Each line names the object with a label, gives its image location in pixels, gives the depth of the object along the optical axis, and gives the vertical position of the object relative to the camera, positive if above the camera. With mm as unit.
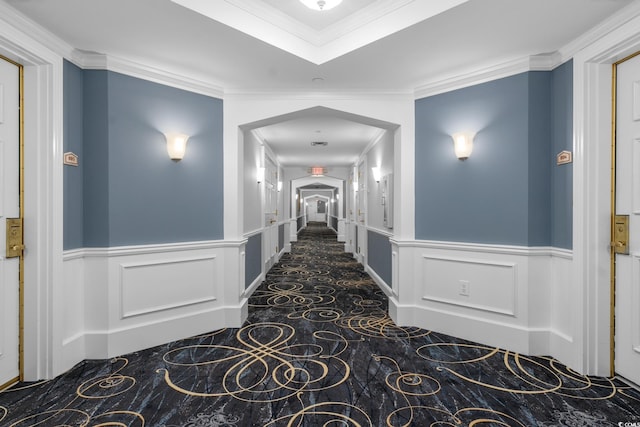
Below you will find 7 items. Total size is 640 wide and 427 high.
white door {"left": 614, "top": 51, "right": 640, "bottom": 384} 2570 +15
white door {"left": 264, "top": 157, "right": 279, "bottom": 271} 7168 -62
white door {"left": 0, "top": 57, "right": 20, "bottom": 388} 2541 +35
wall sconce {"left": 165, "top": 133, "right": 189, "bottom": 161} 3436 +672
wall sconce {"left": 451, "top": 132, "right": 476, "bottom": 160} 3486 +702
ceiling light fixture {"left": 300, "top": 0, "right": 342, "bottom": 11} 2668 +1654
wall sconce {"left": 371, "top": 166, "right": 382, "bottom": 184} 6250 +719
